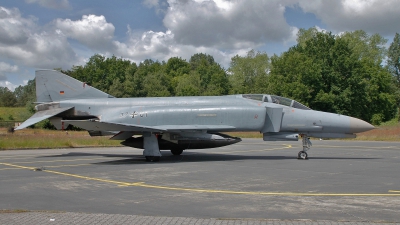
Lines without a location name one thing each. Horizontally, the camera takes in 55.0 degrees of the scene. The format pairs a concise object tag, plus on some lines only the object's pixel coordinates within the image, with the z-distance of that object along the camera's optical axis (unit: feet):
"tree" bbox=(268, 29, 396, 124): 174.19
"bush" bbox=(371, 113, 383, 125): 187.62
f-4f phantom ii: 50.98
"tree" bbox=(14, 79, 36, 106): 355.81
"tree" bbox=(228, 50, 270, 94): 275.39
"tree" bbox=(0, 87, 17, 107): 375.04
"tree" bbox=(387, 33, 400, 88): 277.64
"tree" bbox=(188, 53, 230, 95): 246.88
